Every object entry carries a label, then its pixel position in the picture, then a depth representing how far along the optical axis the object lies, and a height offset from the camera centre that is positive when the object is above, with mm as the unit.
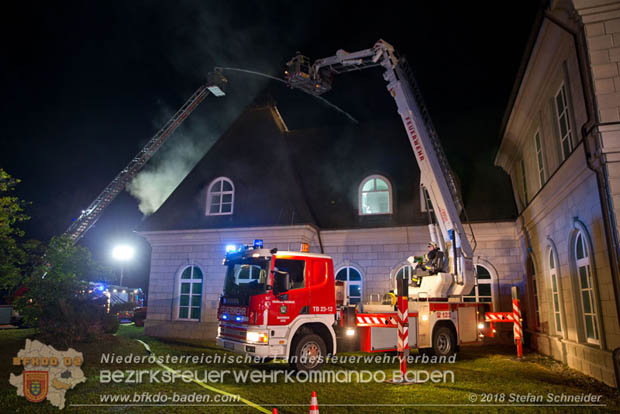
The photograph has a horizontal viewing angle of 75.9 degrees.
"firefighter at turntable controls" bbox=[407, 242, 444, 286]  12109 +1021
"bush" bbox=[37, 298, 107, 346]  13617 -1043
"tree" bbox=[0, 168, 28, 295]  17328 +1954
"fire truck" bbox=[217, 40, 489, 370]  9469 -15
